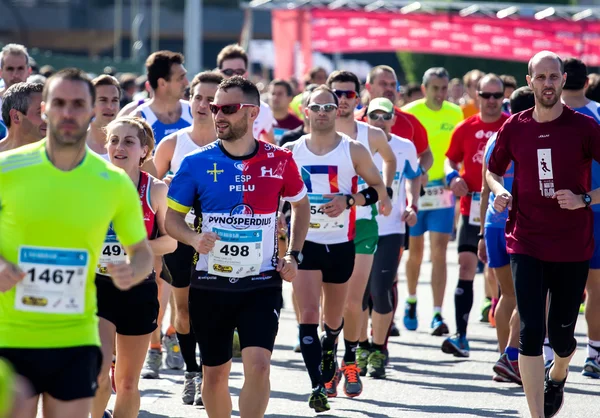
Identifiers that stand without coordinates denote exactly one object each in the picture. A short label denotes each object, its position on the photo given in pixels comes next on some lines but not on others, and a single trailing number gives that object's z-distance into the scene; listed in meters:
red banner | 51.44
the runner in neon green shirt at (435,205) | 24.03
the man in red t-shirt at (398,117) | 22.27
